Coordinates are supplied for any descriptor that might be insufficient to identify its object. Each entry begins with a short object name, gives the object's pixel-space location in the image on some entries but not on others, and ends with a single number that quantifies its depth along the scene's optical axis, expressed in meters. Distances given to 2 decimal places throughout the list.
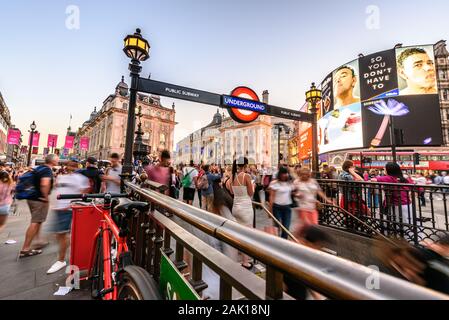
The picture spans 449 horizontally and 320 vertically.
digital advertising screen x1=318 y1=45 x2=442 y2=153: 26.39
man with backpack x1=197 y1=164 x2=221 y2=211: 6.50
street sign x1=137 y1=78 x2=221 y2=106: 4.86
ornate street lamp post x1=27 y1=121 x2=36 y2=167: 14.61
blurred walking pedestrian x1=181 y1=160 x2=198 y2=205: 7.09
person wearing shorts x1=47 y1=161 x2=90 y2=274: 3.27
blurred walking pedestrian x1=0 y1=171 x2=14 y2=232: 3.86
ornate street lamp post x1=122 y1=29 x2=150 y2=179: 4.55
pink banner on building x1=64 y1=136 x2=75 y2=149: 30.53
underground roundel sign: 6.23
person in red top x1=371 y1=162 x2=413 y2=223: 4.23
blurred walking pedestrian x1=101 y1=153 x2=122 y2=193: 4.71
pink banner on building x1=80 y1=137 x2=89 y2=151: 38.03
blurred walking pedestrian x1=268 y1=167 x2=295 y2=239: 4.45
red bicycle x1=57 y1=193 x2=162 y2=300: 1.29
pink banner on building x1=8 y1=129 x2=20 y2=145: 19.75
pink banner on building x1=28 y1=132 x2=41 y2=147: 21.56
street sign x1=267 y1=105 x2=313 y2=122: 7.14
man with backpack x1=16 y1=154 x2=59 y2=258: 3.69
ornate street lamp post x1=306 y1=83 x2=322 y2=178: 7.72
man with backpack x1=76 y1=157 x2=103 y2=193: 4.24
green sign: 1.05
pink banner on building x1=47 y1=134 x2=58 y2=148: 25.47
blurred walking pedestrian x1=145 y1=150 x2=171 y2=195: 4.43
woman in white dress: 3.75
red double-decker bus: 24.77
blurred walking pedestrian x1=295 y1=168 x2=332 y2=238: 3.87
